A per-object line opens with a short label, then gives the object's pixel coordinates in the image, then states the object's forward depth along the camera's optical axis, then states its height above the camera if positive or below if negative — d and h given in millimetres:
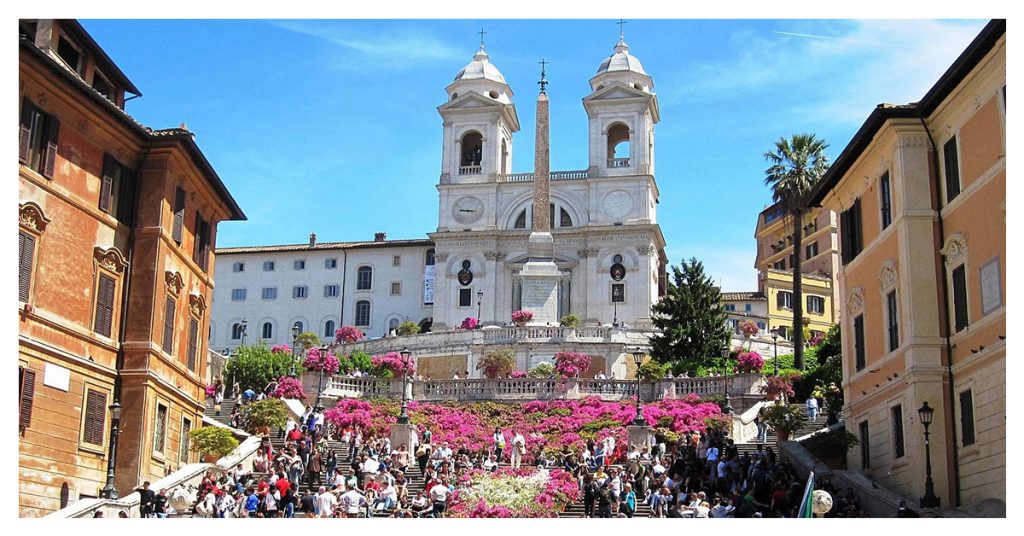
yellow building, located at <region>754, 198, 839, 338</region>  104312 +24026
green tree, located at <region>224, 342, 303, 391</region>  70938 +9485
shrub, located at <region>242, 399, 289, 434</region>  43281 +4252
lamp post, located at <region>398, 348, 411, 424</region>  43672 +6277
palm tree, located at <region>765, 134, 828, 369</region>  74812 +21361
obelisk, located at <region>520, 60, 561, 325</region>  86938 +19700
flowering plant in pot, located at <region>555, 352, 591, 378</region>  63075 +9231
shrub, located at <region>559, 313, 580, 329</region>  80900 +13901
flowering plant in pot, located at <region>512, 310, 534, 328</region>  77312 +13388
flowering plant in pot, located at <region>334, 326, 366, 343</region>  83500 +13234
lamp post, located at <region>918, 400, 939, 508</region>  28844 +1881
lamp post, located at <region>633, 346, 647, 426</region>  43594 +4418
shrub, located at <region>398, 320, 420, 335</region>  86619 +14189
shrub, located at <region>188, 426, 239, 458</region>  37125 +2950
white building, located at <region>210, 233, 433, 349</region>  103438 +19971
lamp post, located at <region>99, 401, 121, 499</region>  29555 +2130
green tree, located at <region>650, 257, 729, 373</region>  72250 +12628
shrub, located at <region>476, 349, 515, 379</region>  63000 +9179
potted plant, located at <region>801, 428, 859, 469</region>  37938 +3179
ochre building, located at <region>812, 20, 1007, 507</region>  28047 +6490
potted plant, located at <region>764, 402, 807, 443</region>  40688 +4248
